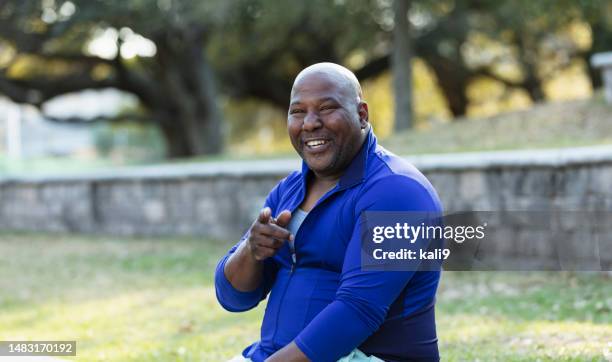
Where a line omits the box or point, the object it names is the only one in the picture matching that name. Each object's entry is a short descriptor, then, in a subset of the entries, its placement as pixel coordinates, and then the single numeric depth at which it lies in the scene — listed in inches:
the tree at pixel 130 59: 671.8
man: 106.4
